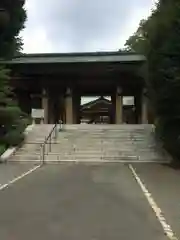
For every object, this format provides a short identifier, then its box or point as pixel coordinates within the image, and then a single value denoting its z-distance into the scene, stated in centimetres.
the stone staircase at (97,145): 1015
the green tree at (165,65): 882
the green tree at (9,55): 1060
